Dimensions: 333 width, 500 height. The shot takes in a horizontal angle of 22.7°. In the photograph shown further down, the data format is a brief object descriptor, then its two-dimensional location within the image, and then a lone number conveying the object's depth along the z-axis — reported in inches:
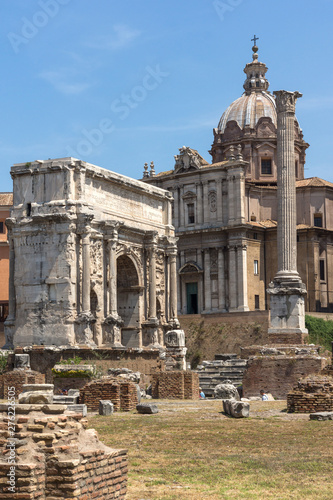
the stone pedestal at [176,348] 1457.9
